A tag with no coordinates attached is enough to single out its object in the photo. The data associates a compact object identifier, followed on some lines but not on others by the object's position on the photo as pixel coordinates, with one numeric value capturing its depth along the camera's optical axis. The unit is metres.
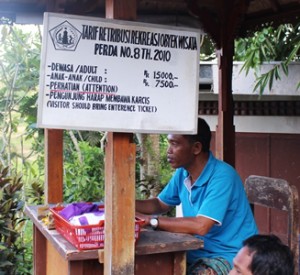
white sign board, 2.24
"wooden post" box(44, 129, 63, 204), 3.66
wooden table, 2.47
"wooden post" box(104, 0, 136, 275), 2.35
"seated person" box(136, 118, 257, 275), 2.76
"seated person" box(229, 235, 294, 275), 2.00
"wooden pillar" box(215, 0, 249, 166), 4.22
